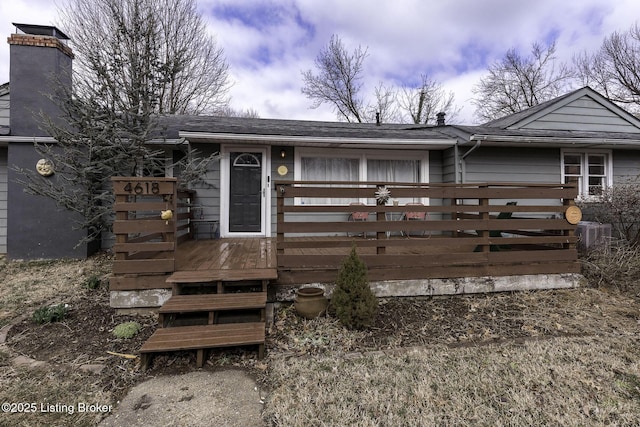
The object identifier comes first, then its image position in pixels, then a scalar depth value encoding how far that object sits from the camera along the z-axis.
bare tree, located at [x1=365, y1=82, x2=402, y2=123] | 19.73
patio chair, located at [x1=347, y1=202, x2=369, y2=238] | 6.14
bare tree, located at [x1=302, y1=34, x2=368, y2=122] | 19.44
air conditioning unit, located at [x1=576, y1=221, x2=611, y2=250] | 5.04
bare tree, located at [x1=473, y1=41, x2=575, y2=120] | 19.64
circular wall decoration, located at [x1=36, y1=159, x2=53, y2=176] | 5.87
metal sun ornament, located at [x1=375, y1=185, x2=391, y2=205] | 3.74
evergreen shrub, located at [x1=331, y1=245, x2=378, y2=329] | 3.07
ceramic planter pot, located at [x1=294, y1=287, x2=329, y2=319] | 3.33
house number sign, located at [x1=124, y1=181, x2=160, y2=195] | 3.41
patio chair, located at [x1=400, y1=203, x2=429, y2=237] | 6.36
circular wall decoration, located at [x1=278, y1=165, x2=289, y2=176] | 6.31
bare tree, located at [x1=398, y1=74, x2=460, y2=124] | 20.47
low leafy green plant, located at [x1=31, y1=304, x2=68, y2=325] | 3.38
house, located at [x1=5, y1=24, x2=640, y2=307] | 3.67
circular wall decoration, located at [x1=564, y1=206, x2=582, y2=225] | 4.18
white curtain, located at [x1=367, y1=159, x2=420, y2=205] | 6.80
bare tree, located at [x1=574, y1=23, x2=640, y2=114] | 17.64
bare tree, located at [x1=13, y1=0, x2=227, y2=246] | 5.32
